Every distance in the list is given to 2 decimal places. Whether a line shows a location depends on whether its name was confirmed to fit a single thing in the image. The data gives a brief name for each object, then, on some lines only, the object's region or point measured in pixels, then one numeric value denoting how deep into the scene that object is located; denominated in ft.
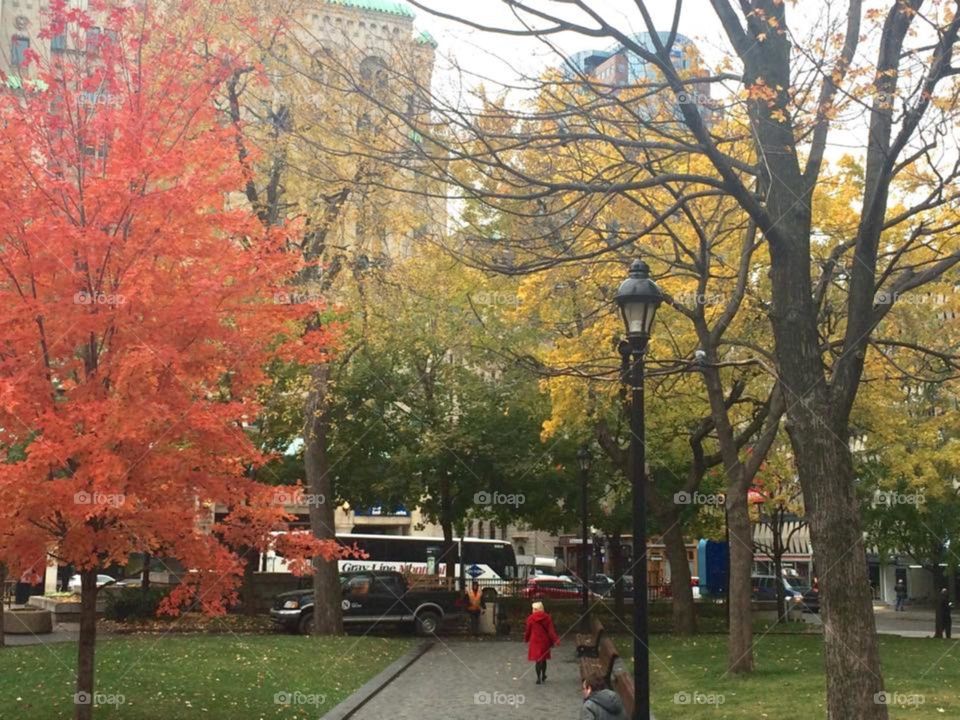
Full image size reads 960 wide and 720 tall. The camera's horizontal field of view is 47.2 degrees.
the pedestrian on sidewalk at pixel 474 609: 102.06
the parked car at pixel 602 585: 182.28
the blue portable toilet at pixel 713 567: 186.39
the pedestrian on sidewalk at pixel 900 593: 179.73
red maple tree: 37.55
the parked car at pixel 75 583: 149.59
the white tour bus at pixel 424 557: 156.46
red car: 134.00
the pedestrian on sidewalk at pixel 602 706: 28.40
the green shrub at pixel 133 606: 97.25
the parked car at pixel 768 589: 168.66
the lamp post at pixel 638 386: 34.88
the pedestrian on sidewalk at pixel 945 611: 98.75
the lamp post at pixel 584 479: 84.07
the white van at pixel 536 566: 208.85
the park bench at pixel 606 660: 42.37
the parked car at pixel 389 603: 97.86
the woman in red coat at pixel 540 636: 60.49
